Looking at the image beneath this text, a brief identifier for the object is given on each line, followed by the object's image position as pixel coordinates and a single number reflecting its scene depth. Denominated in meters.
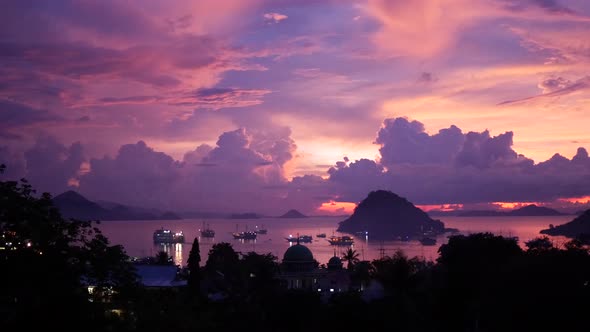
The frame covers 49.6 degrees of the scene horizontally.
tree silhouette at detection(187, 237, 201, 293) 56.49
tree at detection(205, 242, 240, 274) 81.84
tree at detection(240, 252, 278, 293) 60.55
